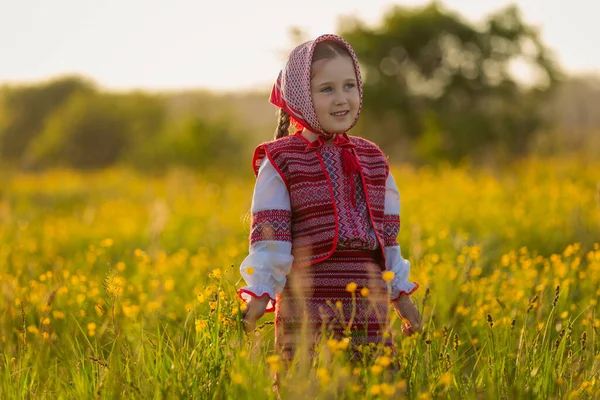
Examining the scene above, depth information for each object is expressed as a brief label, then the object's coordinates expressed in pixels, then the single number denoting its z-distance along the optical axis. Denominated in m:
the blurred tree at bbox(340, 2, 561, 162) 21.88
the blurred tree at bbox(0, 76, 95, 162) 32.62
